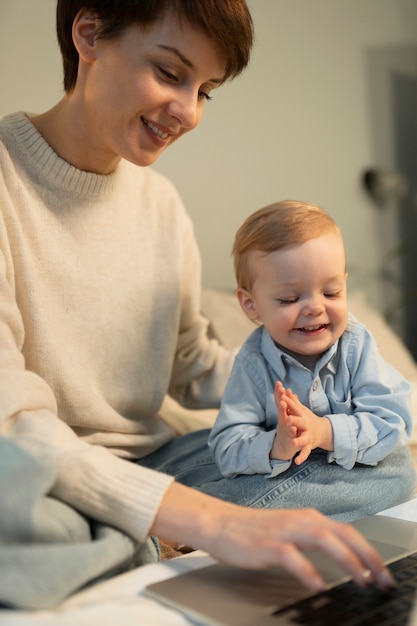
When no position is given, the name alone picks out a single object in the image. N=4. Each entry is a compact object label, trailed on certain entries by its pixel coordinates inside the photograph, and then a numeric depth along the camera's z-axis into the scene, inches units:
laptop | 29.0
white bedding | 28.4
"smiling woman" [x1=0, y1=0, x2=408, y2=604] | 44.6
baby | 45.4
